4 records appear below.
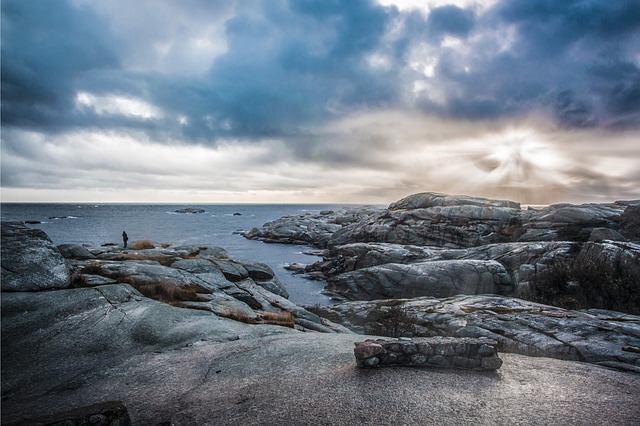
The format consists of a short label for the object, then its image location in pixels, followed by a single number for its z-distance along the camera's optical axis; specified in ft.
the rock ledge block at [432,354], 32.19
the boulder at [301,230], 289.74
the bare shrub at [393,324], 57.91
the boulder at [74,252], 85.29
